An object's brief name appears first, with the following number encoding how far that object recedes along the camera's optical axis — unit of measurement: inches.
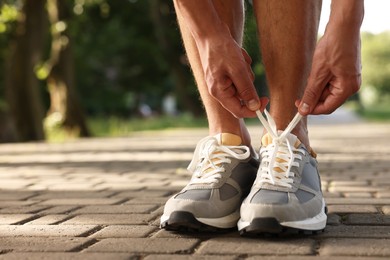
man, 87.4
